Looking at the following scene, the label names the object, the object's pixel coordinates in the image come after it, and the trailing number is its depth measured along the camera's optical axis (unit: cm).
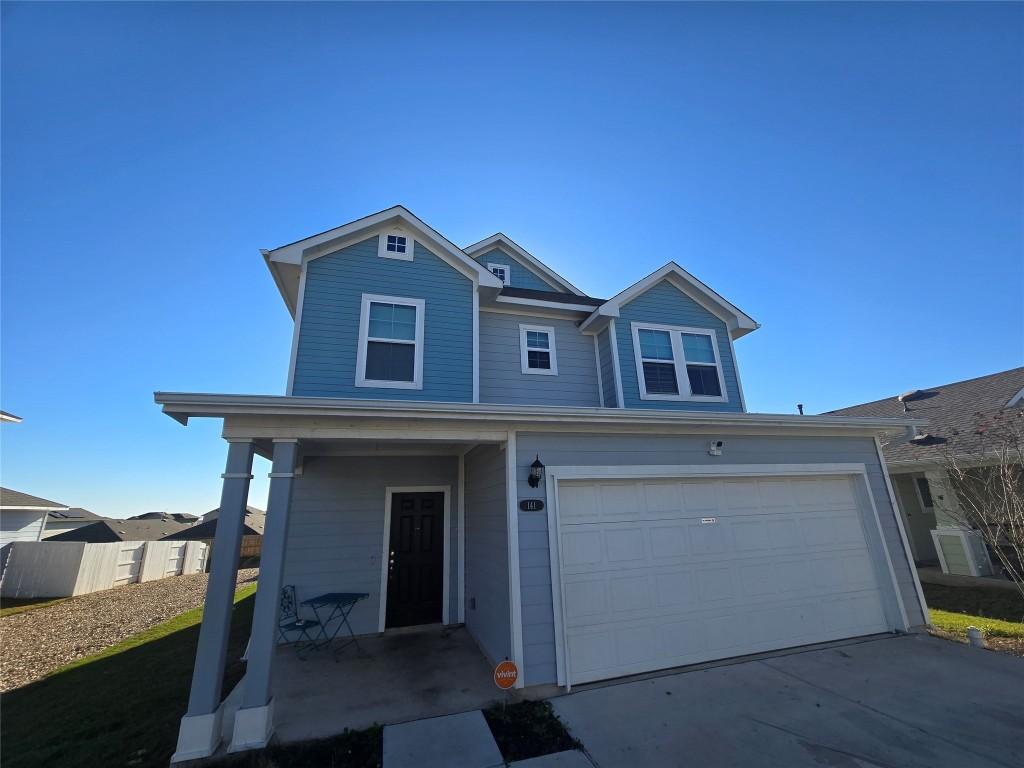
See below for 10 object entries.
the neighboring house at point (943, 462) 913
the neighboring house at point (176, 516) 3543
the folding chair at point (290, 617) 660
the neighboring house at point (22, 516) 1405
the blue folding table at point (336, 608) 633
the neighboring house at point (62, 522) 2914
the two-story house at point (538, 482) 456
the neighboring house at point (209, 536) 2148
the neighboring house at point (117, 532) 1858
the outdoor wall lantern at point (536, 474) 500
